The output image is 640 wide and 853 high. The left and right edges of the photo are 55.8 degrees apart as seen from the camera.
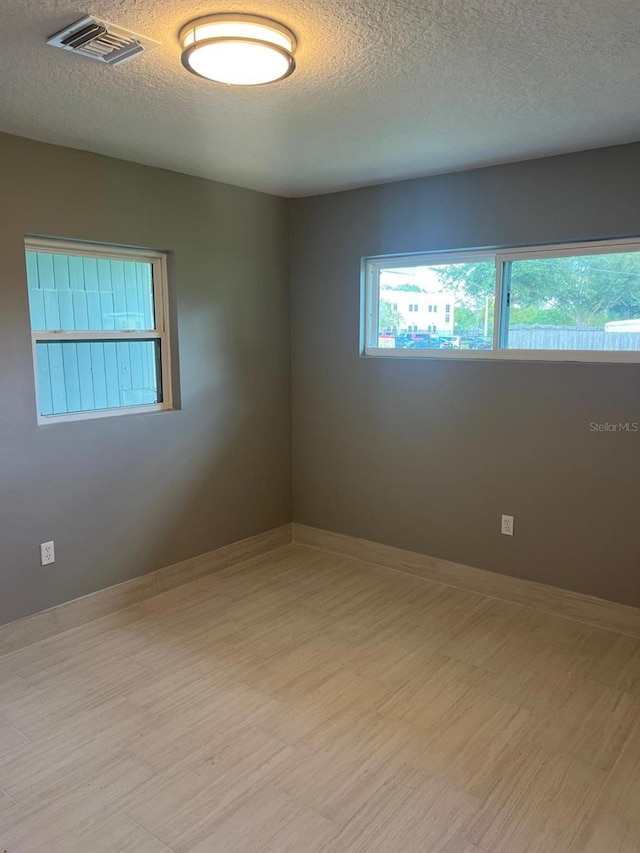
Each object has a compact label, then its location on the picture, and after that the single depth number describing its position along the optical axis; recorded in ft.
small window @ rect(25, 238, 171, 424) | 10.17
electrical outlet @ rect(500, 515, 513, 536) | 11.56
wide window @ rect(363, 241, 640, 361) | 10.14
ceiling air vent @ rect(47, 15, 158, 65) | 5.75
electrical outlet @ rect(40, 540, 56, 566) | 10.14
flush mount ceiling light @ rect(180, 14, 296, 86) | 5.76
